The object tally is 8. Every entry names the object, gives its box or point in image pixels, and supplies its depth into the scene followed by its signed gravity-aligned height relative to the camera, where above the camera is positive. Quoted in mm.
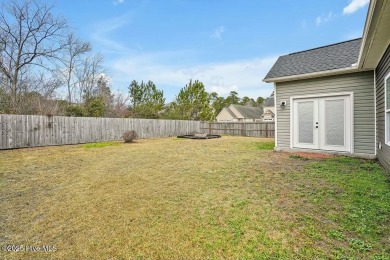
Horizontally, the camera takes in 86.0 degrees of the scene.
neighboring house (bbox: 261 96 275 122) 28184 +2480
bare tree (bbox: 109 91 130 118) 20122 +2293
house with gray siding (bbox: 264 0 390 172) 4946 +778
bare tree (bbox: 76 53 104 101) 18625 +4851
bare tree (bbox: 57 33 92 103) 16047 +5525
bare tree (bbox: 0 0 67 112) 12461 +5709
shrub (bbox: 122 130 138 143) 11961 -510
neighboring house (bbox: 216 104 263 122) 34312 +2026
